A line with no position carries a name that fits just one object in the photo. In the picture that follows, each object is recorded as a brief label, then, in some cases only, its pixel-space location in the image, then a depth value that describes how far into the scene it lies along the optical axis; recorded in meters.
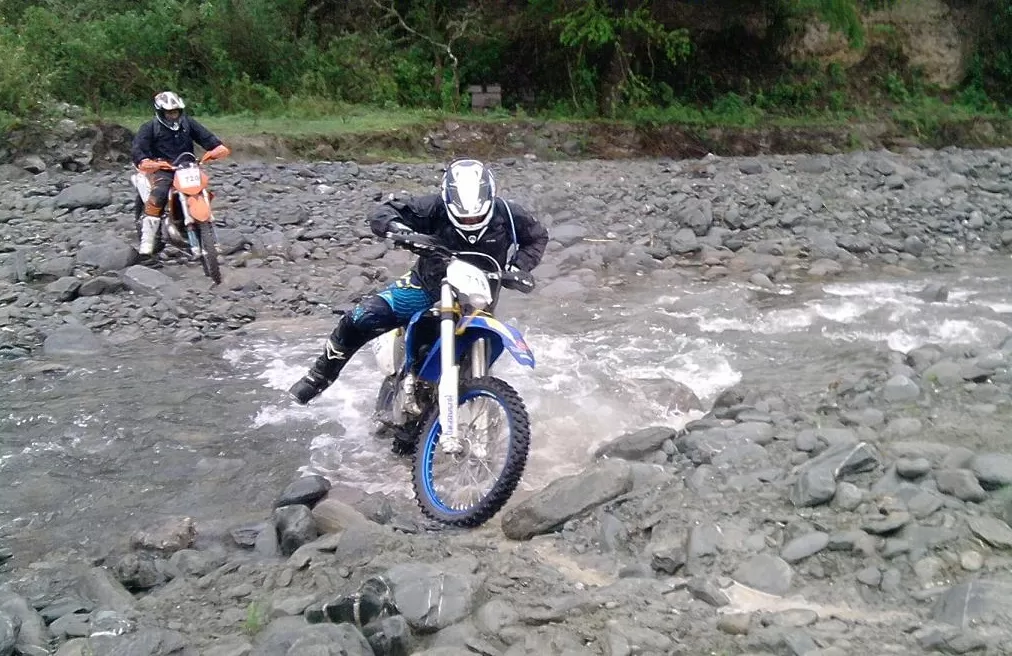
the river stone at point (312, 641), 3.12
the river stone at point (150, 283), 9.34
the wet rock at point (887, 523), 3.99
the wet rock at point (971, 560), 3.67
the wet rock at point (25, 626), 3.17
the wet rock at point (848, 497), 4.27
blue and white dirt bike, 4.72
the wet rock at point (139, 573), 4.29
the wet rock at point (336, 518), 4.80
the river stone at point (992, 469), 4.17
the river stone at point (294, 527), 4.64
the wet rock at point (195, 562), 4.36
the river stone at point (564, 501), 4.67
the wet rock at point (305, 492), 5.32
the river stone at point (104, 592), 3.80
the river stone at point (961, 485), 4.13
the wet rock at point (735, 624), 3.32
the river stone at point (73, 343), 8.11
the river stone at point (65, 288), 9.18
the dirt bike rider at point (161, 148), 9.67
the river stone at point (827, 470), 4.38
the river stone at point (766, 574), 3.84
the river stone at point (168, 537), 4.73
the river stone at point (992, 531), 3.77
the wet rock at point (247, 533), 4.82
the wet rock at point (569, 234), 11.79
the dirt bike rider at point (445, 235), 5.11
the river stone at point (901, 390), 5.73
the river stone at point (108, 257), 9.90
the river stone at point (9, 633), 3.08
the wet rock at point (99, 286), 9.30
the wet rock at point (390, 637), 3.26
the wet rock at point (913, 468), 4.35
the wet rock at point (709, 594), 3.66
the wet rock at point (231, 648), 3.21
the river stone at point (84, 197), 11.72
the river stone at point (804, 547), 4.00
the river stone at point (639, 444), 5.57
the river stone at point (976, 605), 3.18
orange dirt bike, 9.48
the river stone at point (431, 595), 3.47
